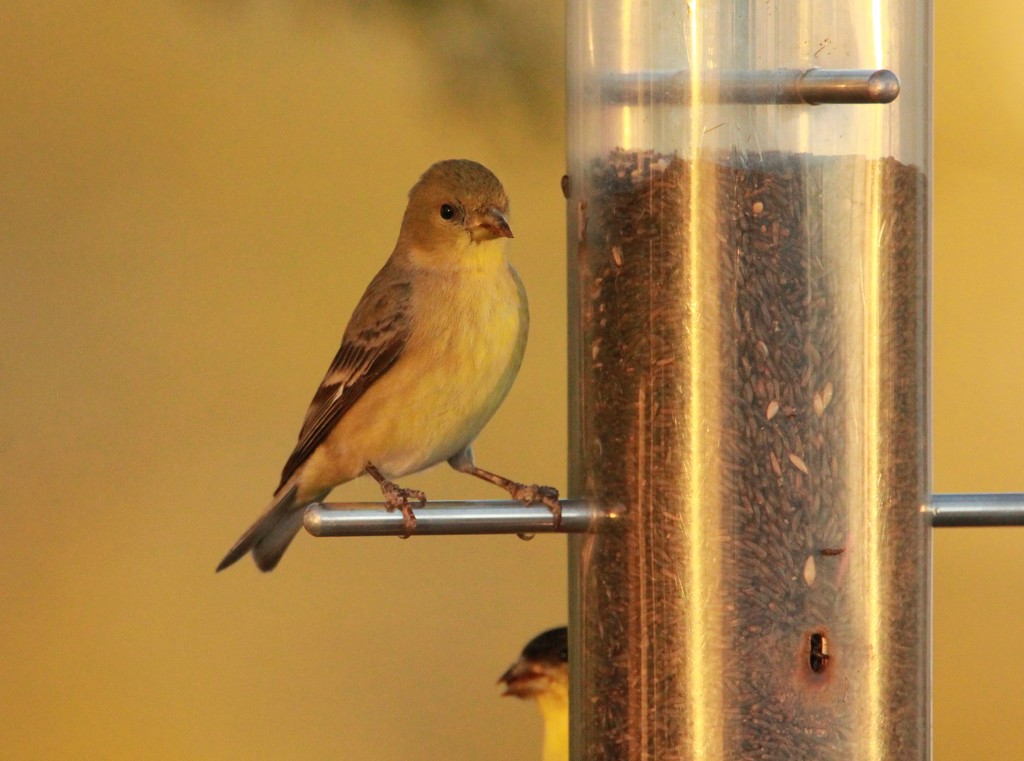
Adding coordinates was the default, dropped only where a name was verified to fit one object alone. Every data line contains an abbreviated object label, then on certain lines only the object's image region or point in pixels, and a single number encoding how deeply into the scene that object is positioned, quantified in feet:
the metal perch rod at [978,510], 19.99
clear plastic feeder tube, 19.31
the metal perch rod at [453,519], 19.35
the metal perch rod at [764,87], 18.45
